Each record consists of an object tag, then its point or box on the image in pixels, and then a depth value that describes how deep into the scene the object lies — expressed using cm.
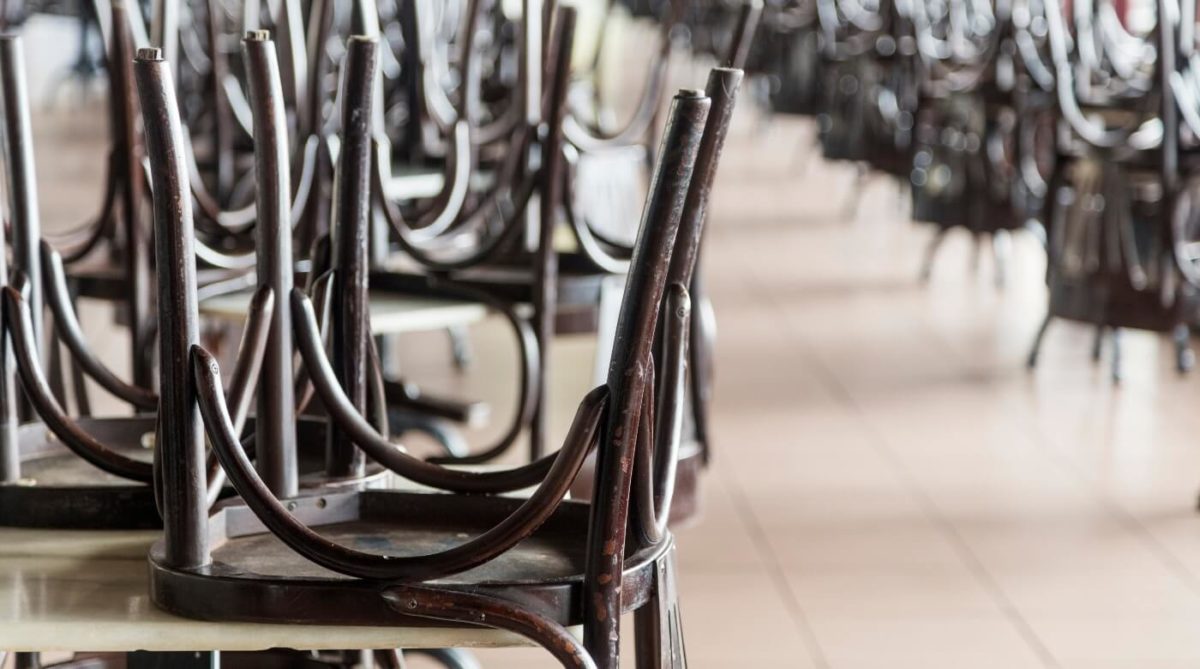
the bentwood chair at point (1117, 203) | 666
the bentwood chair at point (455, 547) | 264
